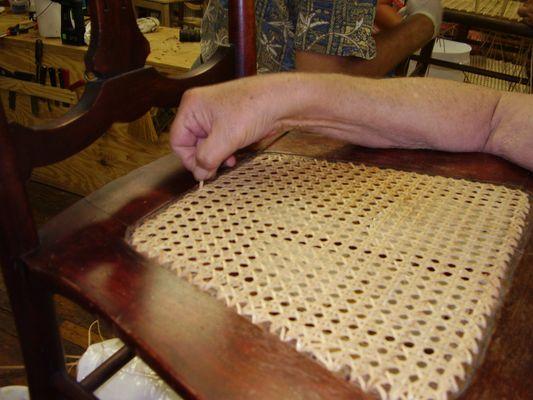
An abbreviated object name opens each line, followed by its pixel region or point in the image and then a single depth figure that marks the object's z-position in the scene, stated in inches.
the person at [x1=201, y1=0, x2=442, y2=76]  33.1
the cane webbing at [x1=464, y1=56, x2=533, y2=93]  78.7
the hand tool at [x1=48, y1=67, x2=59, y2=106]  63.5
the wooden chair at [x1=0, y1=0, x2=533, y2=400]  11.8
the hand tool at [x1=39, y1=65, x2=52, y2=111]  64.0
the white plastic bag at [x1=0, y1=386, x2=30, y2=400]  33.3
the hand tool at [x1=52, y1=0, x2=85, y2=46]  58.9
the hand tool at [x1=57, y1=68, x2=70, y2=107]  63.0
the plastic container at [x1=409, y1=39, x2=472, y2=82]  82.1
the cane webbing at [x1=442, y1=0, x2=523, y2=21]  63.8
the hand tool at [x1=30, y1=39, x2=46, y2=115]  62.0
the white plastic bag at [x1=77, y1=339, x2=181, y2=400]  31.0
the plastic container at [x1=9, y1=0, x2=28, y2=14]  79.4
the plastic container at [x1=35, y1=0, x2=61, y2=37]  62.3
